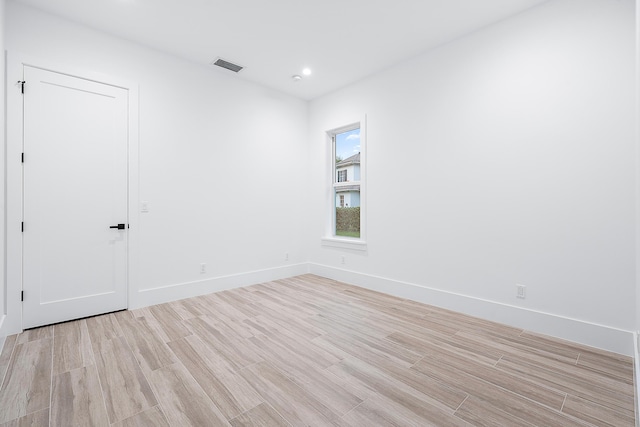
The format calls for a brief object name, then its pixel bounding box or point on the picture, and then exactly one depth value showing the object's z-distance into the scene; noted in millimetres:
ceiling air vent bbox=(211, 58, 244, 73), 3640
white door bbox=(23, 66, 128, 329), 2660
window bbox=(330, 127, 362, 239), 4480
